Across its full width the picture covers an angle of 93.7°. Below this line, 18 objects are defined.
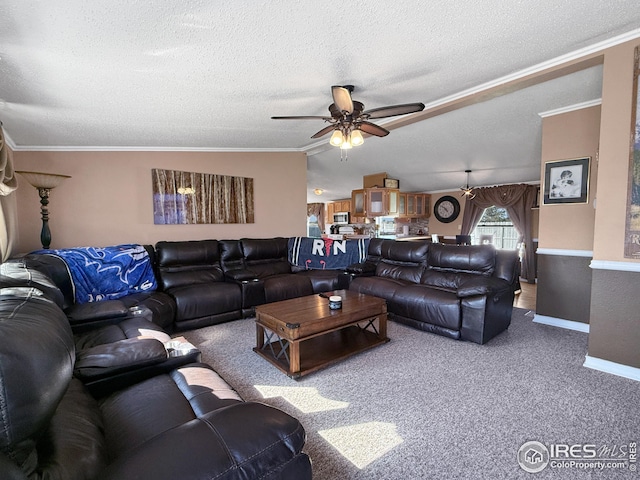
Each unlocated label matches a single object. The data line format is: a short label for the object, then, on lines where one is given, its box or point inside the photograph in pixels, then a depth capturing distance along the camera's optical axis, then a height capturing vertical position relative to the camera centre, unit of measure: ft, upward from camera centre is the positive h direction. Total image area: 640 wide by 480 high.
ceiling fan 8.14 +3.12
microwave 30.30 +0.18
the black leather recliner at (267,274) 12.79 -2.58
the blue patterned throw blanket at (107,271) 9.89 -1.76
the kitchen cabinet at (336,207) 31.57 +1.35
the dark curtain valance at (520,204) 20.89 +1.07
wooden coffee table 7.89 -3.08
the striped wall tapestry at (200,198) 14.42 +1.16
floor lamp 10.93 +1.30
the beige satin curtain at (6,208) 8.16 +0.48
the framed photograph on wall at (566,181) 10.94 +1.40
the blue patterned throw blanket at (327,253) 15.75 -1.76
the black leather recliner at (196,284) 11.05 -2.59
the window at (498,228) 23.83 -0.80
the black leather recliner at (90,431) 2.22 -1.95
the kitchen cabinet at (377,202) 21.61 +1.28
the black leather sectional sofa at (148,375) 2.36 -2.23
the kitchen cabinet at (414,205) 24.34 +1.23
